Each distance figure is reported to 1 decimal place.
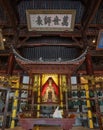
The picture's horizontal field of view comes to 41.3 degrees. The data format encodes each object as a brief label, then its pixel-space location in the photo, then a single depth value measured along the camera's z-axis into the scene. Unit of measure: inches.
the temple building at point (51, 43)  230.4
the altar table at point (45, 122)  156.5
